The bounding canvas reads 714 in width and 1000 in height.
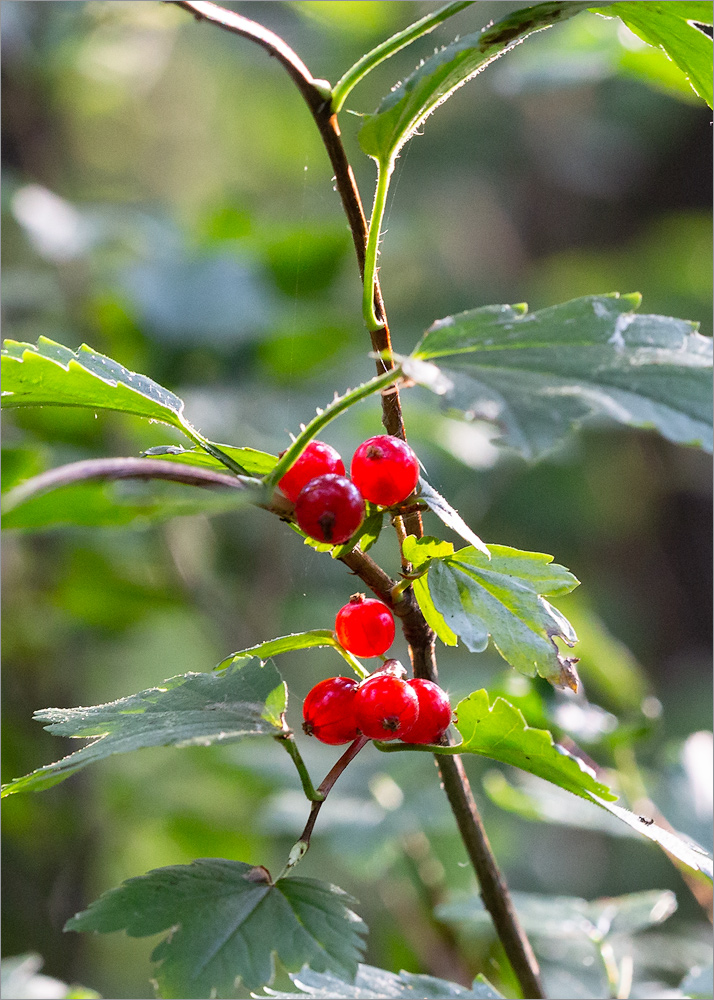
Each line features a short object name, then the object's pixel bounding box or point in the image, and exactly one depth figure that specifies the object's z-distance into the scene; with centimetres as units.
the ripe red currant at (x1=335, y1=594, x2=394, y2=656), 44
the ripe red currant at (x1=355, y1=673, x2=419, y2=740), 43
